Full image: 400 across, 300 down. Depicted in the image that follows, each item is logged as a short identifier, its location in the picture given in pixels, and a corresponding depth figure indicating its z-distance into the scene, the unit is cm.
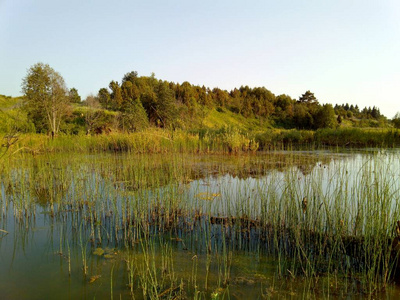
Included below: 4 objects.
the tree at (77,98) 3703
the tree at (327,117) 3425
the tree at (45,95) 1970
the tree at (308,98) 4983
